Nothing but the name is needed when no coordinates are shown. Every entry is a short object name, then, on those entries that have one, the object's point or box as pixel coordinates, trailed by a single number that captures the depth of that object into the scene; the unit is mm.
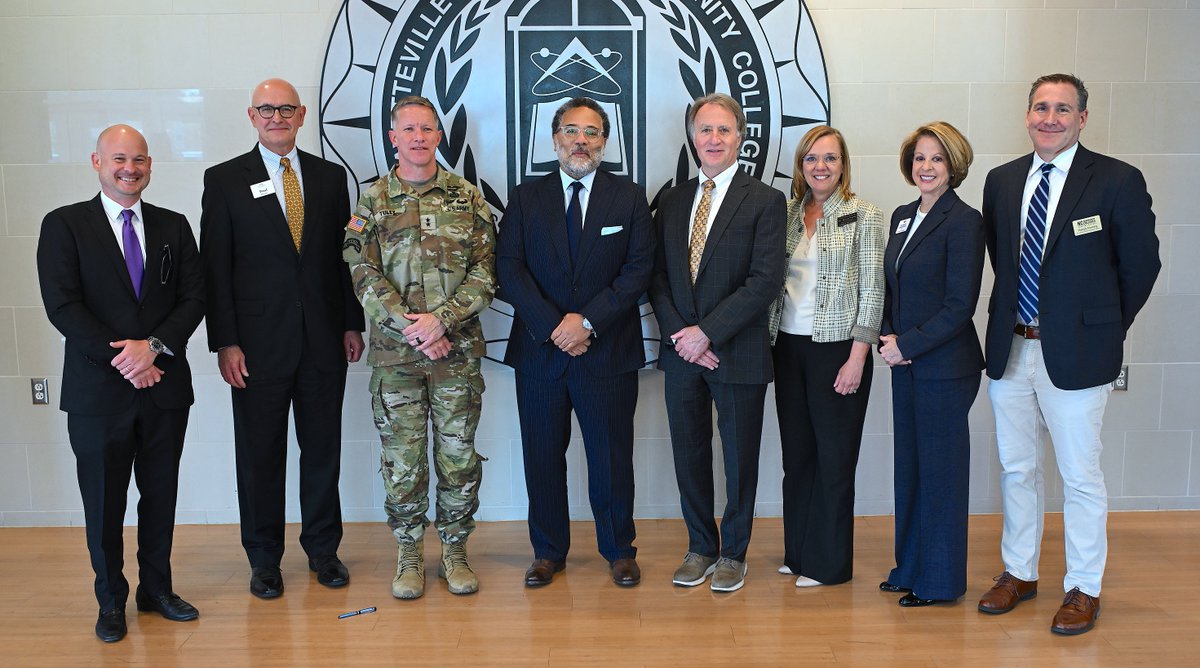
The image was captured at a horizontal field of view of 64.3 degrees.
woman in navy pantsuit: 3309
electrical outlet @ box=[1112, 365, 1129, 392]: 4543
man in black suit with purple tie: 3148
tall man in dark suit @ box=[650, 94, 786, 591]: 3531
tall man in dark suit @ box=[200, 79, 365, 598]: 3543
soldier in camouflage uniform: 3502
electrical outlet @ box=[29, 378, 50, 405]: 4461
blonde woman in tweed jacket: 3486
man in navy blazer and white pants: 3188
